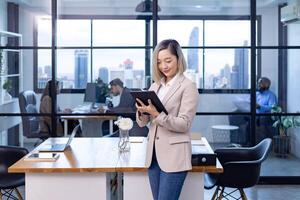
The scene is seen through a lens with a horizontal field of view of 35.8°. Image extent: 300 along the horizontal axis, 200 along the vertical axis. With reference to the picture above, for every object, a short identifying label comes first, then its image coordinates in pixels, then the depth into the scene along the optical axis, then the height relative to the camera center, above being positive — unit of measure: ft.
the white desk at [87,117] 18.83 -1.43
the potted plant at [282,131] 18.99 -2.03
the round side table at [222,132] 19.10 -2.08
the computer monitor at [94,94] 18.85 -0.50
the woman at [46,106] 18.72 -0.98
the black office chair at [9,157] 13.82 -2.31
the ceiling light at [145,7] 18.69 +3.03
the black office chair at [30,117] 18.76 -1.42
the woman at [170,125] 9.20 -0.85
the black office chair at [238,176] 12.94 -2.65
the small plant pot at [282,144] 19.20 -2.58
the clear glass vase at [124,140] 12.09 -1.55
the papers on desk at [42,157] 10.95 -1.80
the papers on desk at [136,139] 13.51 -1.71
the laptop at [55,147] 12.07 -1.75
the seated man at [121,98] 18.80 -0.66
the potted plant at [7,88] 18.80 -0.25
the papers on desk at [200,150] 10.68 -1.64
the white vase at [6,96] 18.76 -0.58
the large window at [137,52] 18.78 +1.21
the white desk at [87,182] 10.39 -2.26
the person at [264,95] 18.98 -0.54
